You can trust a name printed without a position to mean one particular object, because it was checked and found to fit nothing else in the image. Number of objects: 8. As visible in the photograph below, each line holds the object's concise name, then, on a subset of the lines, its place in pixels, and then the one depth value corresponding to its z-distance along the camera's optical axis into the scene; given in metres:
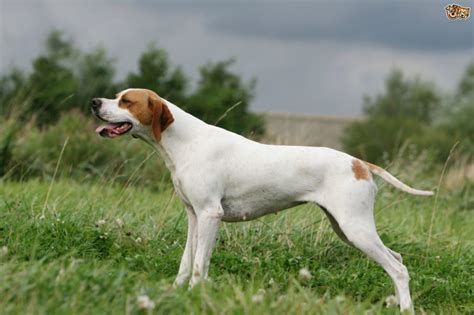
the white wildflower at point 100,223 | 13.76
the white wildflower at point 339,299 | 9.67
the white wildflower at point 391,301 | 10.79
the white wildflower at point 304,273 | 9.82
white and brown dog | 11.52
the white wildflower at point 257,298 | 9.23
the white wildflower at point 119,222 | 13.94
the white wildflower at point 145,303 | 8.81
